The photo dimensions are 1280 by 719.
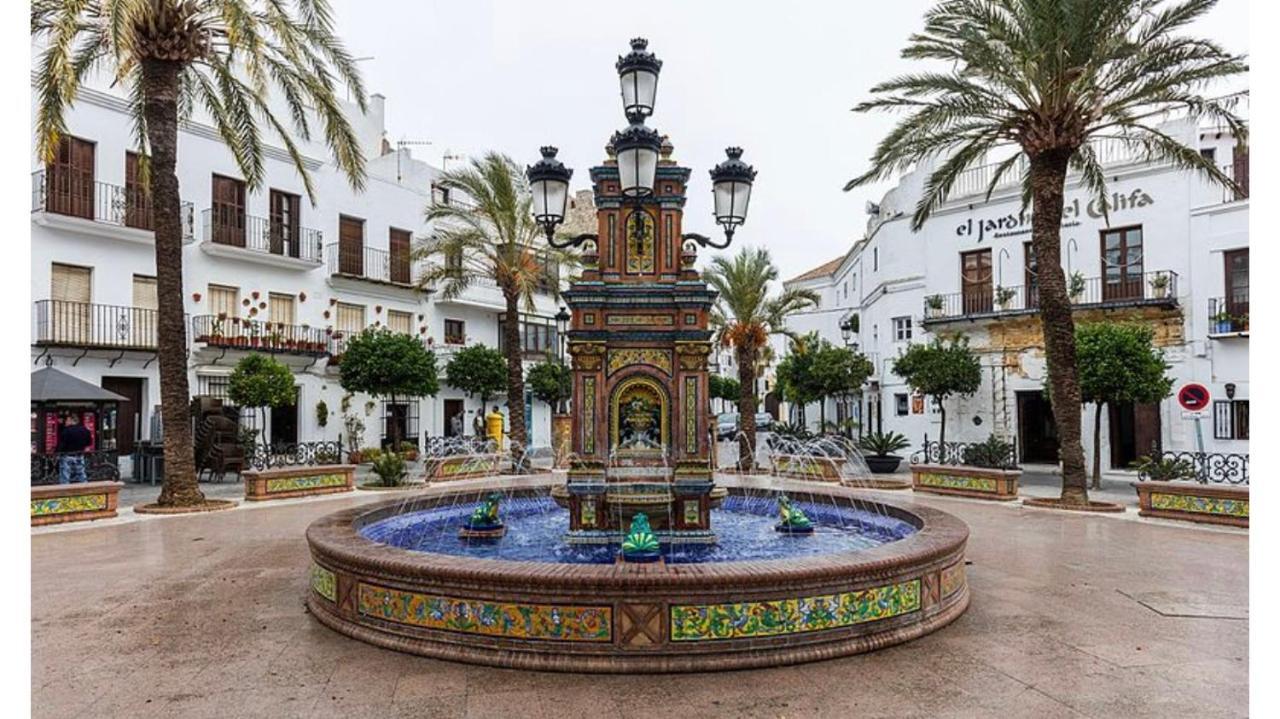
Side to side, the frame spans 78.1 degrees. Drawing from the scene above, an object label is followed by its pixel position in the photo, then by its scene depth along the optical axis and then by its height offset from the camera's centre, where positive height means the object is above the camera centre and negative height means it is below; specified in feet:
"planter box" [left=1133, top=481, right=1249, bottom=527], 38.65 -6.68
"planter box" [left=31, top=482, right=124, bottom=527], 40.27 -6.19
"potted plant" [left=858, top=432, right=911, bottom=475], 69.36 -7.21
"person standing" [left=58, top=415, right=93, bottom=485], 51.88 -4.57
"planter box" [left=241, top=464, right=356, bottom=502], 50.47 -6.64
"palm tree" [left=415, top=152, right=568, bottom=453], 73.72 +13.56
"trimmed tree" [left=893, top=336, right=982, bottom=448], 75.41 +0.46
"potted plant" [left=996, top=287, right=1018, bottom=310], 79.56 +7.90
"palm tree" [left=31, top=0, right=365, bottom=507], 45.78 +19.35
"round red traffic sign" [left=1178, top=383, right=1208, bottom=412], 43.70 -1.39
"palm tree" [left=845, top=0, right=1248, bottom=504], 43.74 +16.71
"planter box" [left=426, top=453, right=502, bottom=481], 63.77 -7.48
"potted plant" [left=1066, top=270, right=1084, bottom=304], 75.00 +8.31
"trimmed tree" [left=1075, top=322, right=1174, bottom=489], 57.98 +0.25
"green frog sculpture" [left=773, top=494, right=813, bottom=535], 32.07 -5.97
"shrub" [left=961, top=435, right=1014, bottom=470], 65.46 -6.76
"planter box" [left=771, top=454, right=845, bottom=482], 65.00 -7.98
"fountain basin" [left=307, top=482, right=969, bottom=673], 17.53 -5.35
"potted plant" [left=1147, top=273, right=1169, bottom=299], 70.18 +7.71
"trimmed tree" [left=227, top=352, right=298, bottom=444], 66.59 -0.04
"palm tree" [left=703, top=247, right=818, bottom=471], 78.18 +7.06
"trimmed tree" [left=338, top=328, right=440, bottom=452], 74.59 +1.44
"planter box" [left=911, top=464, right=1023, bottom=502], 50.44 -7.10
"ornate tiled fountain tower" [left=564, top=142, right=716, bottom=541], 28.35 -0.30
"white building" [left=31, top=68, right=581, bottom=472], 66.23 +11.32
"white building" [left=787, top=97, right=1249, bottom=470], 68.23 +8.28
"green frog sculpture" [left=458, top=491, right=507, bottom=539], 31.53 -5.87
